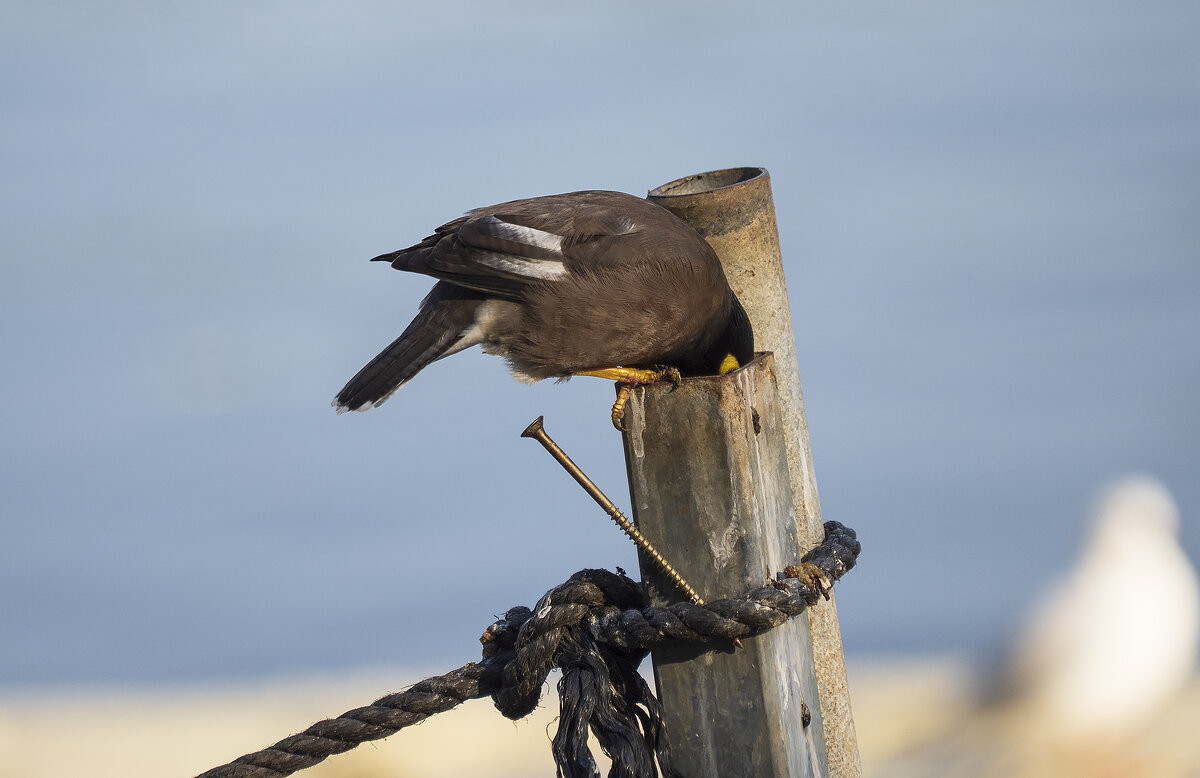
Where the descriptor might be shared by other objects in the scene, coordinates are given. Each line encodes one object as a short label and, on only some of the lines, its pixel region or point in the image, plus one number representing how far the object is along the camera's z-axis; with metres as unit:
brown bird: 6.98
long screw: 4.94
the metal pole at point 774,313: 6.25
